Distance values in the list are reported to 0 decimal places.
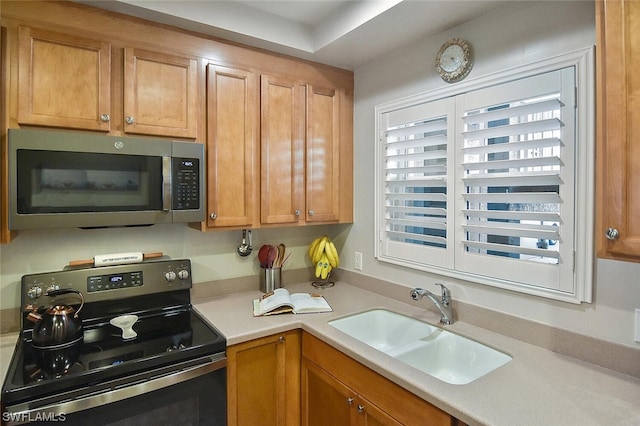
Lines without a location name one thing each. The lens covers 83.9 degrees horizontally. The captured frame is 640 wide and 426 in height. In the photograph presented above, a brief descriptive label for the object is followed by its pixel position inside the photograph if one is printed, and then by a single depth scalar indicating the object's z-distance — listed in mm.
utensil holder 2227
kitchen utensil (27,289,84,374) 1384
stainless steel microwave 1392
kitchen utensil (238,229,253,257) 2236
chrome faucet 1706
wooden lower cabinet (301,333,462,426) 1207
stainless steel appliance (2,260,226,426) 1220
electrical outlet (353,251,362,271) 2369
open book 1847
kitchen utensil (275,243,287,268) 2268
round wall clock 1694
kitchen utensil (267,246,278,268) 2225
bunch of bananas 2408
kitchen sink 1532
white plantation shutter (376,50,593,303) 1355
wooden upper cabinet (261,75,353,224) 2033
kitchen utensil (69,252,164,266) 1737
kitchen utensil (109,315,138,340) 1606
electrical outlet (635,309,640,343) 1215
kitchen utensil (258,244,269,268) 2232
